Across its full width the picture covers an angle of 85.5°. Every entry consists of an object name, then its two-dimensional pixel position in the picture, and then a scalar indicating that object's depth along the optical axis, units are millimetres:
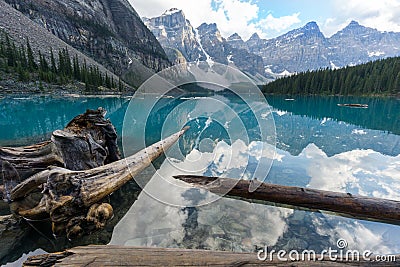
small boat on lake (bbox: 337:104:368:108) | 39712
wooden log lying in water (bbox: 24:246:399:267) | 1998
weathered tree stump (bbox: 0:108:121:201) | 4340
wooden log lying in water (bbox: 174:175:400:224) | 4398
